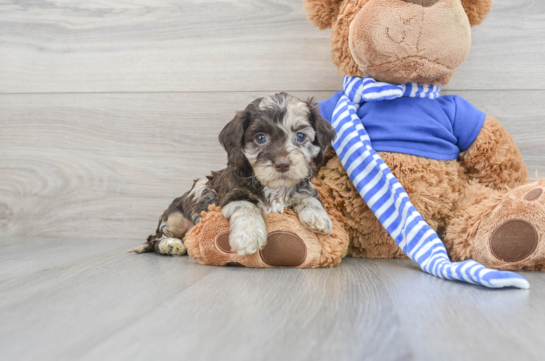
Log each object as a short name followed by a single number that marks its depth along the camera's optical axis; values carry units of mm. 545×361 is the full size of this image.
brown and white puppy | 614
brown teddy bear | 624
